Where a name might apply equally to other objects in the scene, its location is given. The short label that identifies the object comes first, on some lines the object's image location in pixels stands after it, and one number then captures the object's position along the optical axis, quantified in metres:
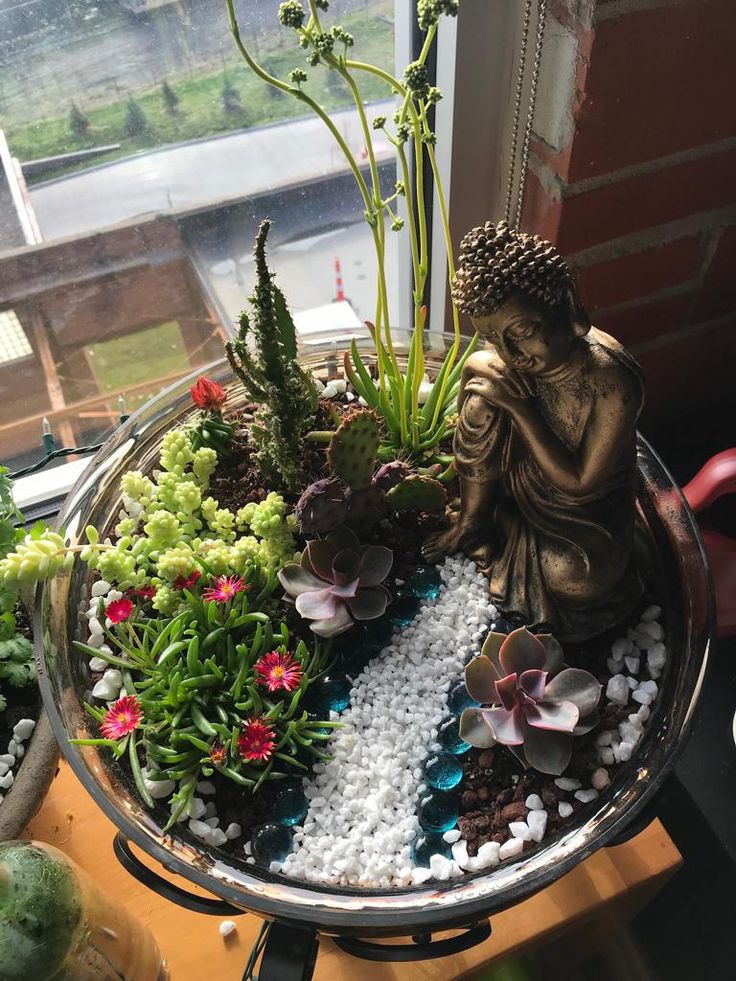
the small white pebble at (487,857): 0.73
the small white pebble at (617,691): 0.80
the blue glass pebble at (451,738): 0.80
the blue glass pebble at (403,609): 0.88
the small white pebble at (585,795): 0.75
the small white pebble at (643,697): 0.80
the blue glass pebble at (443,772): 0.78
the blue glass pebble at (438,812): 0.76
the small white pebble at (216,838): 0.75
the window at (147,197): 1.00
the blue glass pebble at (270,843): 0.75
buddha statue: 0.67
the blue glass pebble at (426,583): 0.89
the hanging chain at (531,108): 0.86
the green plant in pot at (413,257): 0.68
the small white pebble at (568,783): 0.76
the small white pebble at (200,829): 0.75
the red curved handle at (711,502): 1.00
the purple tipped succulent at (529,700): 0.74
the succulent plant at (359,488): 0.81
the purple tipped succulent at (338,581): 0.82
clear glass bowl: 0.69
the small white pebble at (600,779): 0.76
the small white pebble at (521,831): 0.74
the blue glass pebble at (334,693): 0.83
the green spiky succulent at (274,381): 0.83
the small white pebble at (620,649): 0.83
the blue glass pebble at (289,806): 0.77
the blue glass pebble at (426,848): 0.74
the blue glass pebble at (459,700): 0.83
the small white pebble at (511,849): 0.73
